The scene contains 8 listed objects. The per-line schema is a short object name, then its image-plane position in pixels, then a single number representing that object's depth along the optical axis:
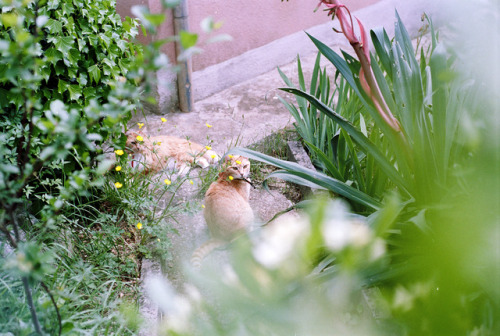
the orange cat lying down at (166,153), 3.03
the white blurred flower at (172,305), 0.39
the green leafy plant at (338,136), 2.23
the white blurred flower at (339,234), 0.34
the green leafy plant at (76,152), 1.87
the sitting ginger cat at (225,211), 2.36
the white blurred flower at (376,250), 0.40
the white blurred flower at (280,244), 0.34
